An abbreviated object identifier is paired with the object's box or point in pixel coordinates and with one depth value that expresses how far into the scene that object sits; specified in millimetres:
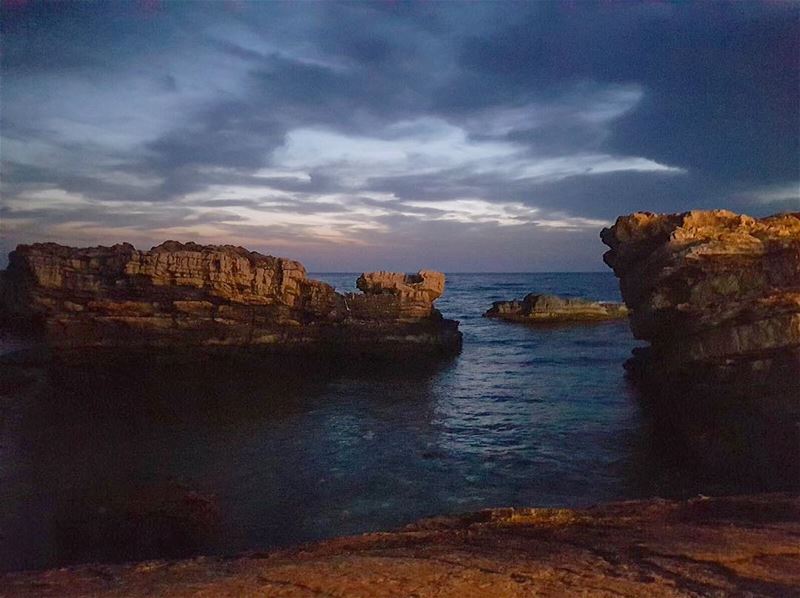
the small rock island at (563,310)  59594
